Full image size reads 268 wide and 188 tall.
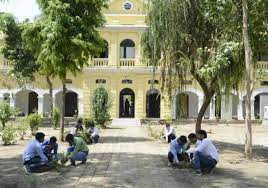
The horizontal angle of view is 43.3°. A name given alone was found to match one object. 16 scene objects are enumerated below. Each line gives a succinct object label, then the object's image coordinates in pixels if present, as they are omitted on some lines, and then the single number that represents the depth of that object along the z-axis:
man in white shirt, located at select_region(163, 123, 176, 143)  12.36
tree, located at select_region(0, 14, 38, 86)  21.23
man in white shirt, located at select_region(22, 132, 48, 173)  7.44
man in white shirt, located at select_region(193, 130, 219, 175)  7.55
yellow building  24.18
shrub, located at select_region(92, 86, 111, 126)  19.58
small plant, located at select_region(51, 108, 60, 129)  17.94
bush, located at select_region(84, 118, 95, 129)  15.07
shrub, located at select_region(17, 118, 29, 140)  13.35
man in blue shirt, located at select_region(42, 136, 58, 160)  8.00
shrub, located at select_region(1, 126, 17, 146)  12.03
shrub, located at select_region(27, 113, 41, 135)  14.31
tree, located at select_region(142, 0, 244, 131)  10.45
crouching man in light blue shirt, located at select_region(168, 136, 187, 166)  8.22
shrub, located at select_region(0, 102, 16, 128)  14.70
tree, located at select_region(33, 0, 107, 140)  12.03
